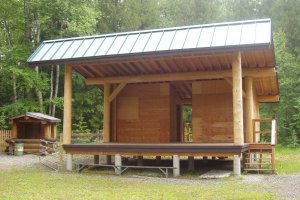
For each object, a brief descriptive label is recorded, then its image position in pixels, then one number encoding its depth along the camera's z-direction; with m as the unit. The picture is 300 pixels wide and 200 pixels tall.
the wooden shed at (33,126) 24.19
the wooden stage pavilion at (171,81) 13.59
